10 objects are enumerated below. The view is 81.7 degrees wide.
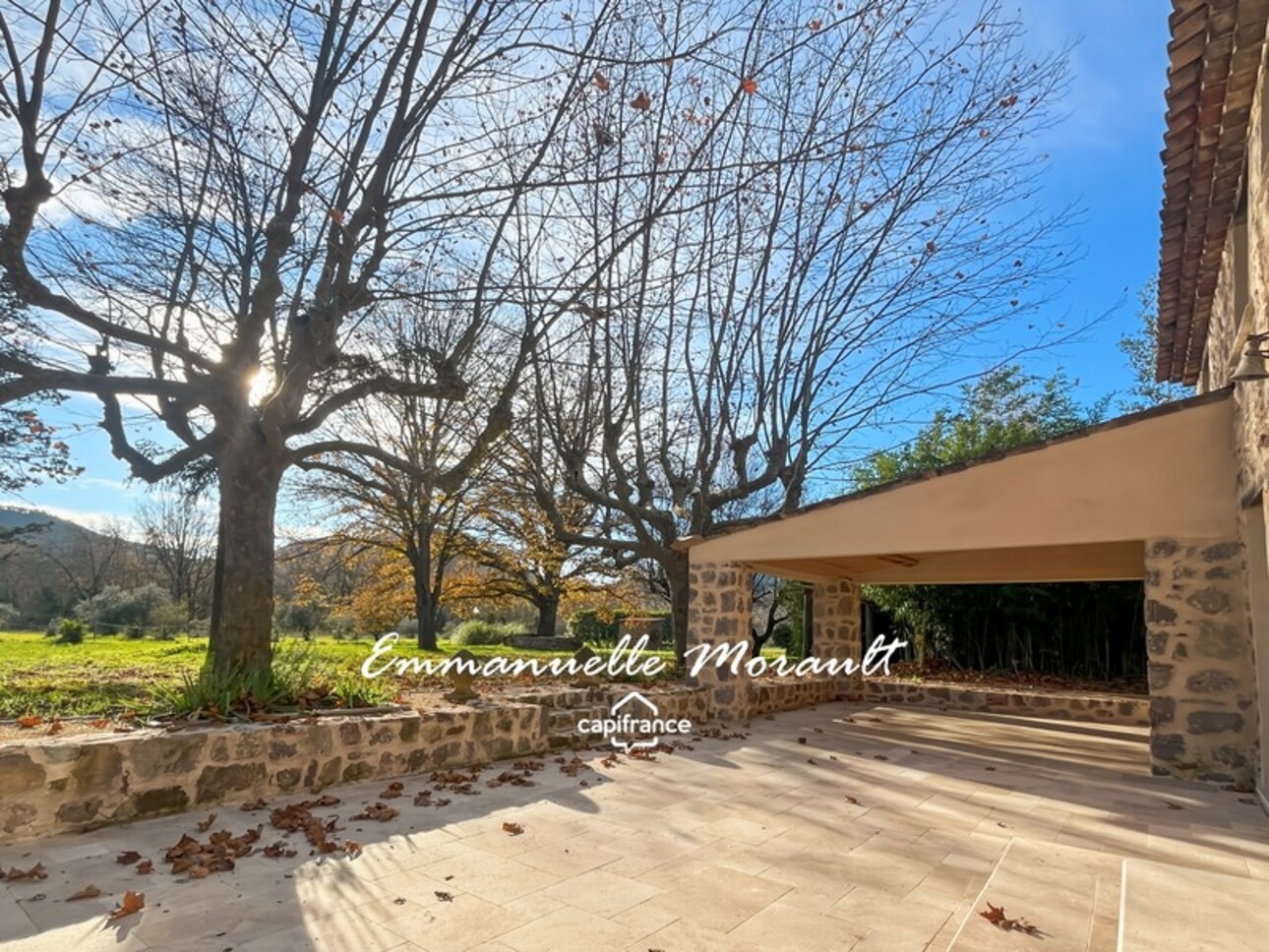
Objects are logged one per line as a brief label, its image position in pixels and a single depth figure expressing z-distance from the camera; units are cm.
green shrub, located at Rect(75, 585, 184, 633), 2203
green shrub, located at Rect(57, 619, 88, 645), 1784
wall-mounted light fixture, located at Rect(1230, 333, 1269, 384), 420
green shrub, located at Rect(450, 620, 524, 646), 2116
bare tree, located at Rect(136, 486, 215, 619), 3203
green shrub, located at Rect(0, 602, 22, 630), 2628
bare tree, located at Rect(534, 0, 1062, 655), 909
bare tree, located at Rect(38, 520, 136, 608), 3169
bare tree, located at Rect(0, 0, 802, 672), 553
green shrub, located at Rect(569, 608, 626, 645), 2344
